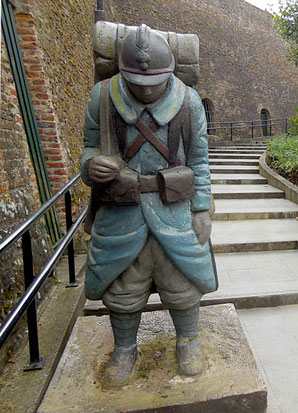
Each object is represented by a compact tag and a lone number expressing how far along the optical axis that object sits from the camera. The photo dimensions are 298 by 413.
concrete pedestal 1.36
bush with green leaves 5.72
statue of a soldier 1.29
